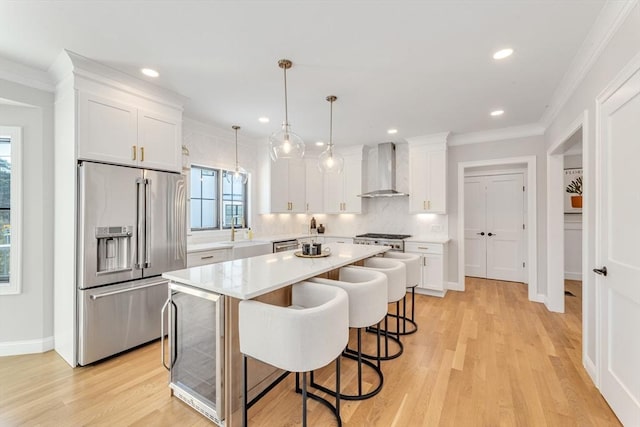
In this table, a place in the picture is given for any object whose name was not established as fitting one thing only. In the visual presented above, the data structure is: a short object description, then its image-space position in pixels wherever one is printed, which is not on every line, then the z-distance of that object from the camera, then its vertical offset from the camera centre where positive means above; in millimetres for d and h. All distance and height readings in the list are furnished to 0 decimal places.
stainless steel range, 4647 -457
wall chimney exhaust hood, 5148 +824
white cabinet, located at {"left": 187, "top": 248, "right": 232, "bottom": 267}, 3437 -569
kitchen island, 1712 -441
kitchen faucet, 4473 -221
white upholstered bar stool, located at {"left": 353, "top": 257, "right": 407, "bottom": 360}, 2490 -661
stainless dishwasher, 4613 -546
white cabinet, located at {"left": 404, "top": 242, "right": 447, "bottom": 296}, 4379 -848
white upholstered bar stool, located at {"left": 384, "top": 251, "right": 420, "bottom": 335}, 3068 -663
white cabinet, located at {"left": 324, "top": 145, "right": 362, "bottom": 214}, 5496 +547
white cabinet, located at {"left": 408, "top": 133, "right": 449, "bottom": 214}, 4656 +680
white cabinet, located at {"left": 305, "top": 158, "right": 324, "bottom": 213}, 5781 +586
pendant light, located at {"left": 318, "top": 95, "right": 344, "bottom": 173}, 3021 +570
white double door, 5219 -256
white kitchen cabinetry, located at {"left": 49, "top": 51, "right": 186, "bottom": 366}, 2434 +751
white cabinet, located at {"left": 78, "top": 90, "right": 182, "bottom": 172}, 2477 +788
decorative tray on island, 2668 -403
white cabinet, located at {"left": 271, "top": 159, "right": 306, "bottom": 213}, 5078 +524
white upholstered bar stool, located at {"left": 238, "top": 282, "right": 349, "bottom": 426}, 1467 -673
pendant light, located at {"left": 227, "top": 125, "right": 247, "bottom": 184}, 4285 +627
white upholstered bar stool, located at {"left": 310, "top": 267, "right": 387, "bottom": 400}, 1980 -669
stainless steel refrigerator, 2439 -378
